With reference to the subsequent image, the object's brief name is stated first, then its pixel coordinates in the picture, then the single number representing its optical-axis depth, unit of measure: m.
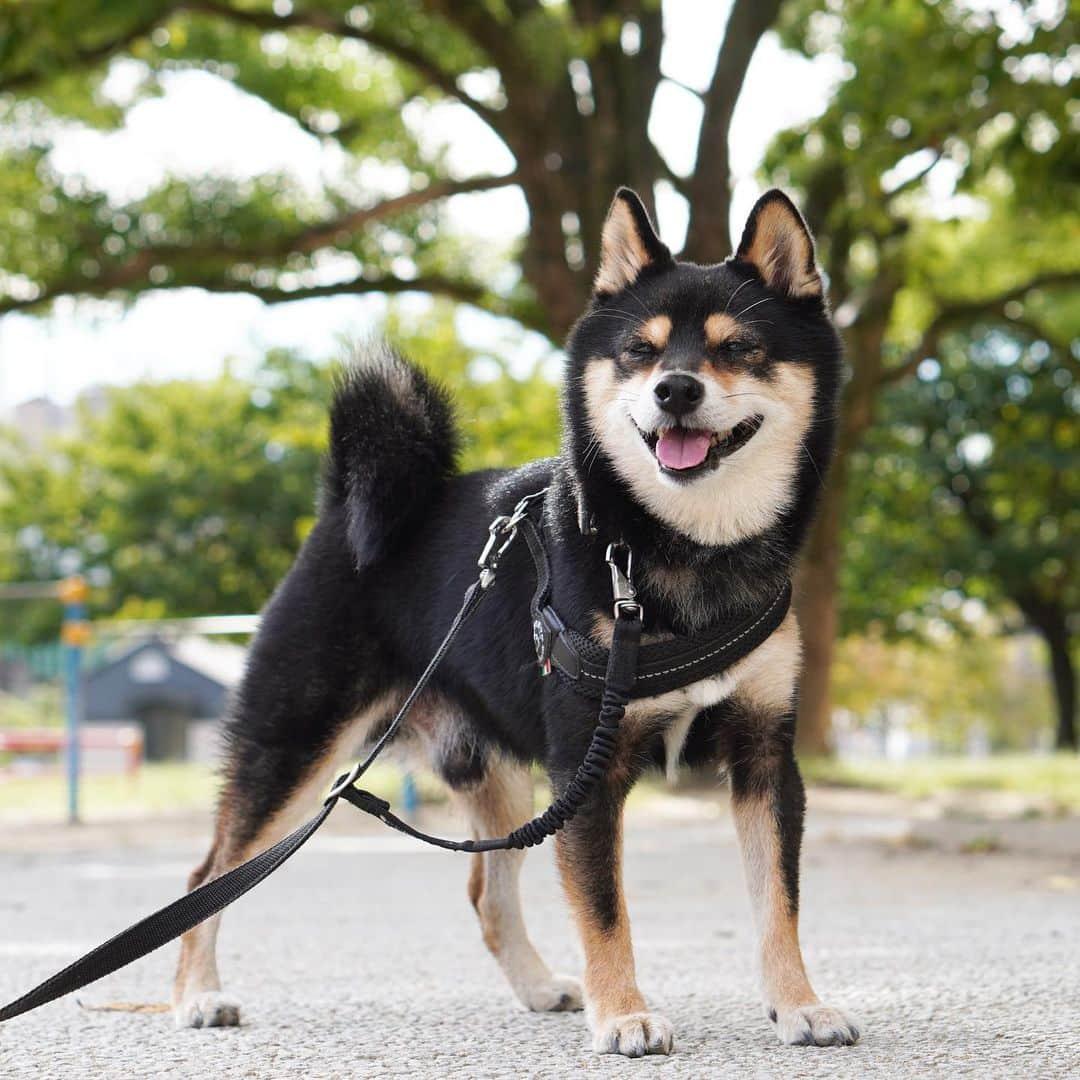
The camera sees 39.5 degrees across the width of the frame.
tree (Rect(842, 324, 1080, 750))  25.98
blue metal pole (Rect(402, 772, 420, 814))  12.48
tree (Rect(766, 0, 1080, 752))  9.70
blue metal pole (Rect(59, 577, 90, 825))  12.90
